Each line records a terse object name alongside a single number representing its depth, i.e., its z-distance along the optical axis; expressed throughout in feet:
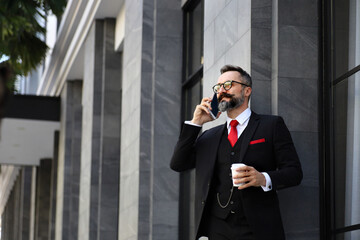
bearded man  21.04
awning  103.59
